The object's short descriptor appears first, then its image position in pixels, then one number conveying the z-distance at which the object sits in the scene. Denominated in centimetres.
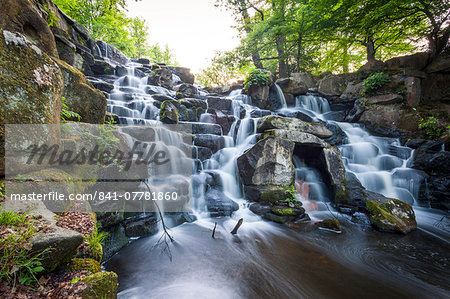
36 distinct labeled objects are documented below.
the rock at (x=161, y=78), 1384
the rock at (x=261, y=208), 565
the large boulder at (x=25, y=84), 239
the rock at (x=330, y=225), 495
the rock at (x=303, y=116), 1065
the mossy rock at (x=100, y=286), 173
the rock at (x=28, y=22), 303
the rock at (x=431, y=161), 656
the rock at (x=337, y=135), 910
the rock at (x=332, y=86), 1215
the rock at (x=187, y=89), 1290
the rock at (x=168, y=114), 824
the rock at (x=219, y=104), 1140
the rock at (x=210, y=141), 815
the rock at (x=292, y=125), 736
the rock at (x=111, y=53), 1441
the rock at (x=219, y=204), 572
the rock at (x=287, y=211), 541
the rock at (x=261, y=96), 1238
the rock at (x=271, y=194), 581
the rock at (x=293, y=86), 1281
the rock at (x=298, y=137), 679
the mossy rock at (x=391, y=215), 481
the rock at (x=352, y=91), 1105
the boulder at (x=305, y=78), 1325
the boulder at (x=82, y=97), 413
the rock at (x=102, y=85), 955
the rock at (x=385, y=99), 947
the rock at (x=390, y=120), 864
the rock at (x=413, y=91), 942
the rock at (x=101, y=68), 1187
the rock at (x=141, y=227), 419
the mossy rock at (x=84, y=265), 195
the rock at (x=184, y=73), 1797
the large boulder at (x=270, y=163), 626
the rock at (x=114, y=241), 352
